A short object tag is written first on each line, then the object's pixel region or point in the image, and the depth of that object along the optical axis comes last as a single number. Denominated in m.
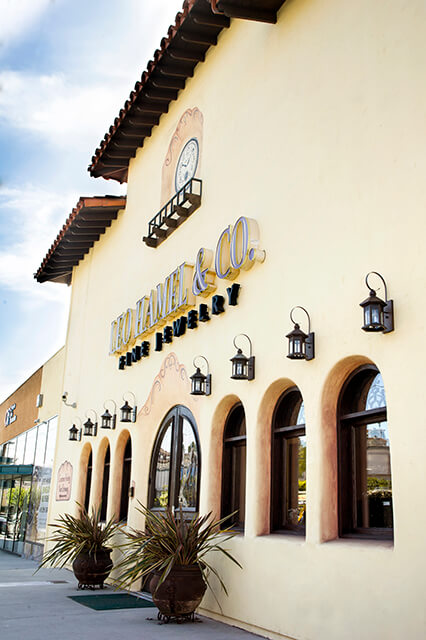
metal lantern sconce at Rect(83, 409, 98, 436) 13.85
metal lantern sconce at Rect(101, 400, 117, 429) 12.72
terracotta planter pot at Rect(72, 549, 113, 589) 10.22
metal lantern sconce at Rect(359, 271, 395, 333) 5.50
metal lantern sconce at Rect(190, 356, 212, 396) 8.77
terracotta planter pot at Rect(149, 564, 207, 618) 7.07
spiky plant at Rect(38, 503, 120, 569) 10.41
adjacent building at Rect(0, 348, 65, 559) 17.69
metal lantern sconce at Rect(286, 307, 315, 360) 6.62
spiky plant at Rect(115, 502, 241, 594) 7.11
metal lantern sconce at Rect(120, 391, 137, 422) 11.66
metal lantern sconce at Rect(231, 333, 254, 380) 7.71
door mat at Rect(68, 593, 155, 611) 8.52
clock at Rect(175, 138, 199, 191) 10.84
